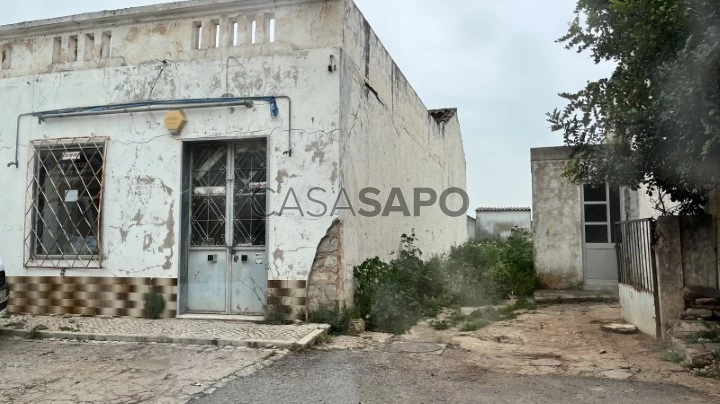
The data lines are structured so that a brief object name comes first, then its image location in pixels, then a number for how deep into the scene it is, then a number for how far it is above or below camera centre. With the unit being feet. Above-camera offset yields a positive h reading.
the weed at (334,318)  21.15 -3.02
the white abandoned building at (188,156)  22.36 +3.88
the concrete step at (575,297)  31.42 -3.31
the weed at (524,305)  29.30 -3.53
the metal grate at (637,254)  20.45 -0.59
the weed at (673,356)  17.21 -3.75
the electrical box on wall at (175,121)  23.52 +5.34
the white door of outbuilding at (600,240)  34.60 +0.04
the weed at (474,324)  23.29 -3.70
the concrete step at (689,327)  18.18 -2.97
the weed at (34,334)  20.79 -3.48
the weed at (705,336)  17.47 -3.19
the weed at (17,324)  21.82 -3.32
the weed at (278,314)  21.66 -2.90
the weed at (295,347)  18.31 -3.57
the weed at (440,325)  23.45 -3.68
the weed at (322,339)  19.57 -3.58
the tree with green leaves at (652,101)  13.75 +4.16
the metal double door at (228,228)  23.25 +0.63
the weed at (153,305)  23.26 -2.68
